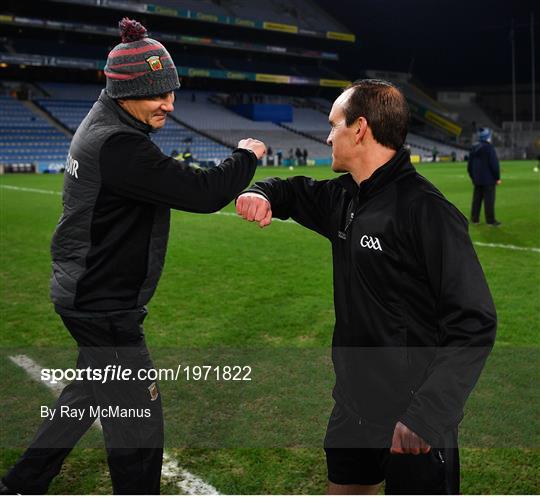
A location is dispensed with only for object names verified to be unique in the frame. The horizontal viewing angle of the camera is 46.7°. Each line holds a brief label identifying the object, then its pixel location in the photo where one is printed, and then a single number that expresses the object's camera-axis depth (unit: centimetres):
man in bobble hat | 256
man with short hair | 199
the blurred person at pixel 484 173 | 1217
